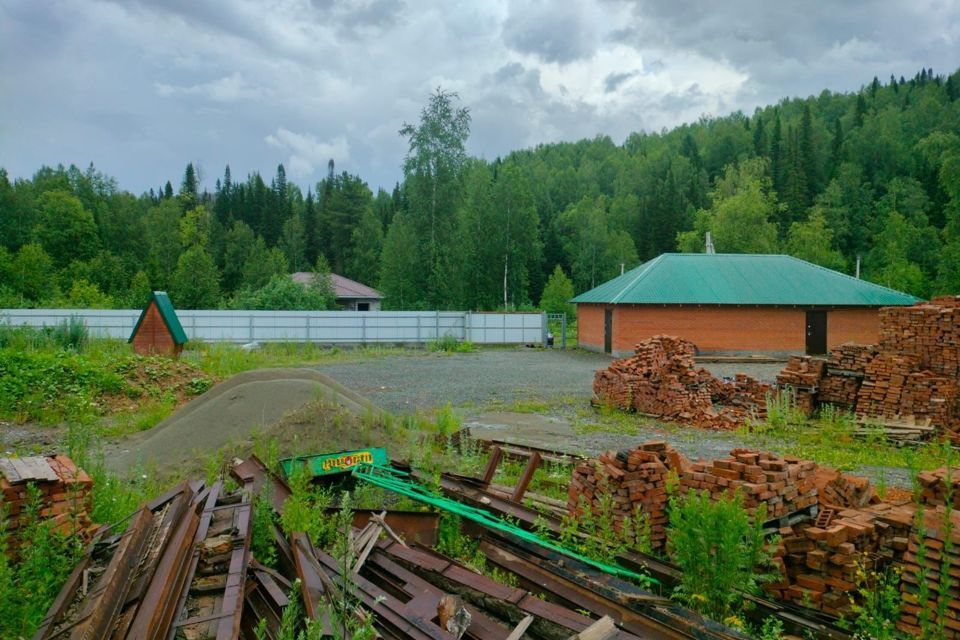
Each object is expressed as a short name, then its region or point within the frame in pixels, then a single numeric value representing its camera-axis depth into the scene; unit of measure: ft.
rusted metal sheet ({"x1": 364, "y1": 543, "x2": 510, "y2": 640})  14.16
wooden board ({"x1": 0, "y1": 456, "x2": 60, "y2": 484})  17.62
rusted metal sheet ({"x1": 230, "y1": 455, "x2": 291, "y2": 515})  21.61
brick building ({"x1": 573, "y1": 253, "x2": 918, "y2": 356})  96.89
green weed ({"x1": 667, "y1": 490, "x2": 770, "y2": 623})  15.23
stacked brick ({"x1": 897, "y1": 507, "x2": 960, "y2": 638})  14.46
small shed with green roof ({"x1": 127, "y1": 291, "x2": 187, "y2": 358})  64.85
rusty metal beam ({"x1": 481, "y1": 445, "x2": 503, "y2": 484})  24.50
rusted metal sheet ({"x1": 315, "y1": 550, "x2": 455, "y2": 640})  13.39
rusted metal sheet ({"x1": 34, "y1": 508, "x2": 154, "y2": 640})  12.17
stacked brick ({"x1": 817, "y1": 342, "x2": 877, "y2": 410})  46.32
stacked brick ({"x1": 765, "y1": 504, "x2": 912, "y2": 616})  16.31
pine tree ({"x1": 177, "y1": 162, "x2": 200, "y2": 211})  322.92
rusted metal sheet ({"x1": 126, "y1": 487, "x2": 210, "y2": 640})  12.19
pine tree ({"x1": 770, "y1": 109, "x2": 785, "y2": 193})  258.39
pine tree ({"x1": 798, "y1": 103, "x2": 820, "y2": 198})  256.73
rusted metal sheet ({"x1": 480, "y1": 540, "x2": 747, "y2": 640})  13.56
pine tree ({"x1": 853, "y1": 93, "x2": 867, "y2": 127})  336.29
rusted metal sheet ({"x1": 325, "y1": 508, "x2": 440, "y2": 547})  20.70
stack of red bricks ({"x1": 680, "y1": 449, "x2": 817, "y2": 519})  18.92
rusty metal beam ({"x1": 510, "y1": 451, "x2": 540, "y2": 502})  23.41
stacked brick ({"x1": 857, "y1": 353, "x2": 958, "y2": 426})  41.16
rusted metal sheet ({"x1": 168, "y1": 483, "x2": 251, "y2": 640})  12.62
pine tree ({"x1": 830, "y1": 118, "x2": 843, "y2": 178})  276.53
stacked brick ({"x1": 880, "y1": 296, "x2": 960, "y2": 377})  42.88
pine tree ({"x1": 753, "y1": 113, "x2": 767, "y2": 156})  297.74
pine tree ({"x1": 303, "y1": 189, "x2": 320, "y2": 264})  251.39
